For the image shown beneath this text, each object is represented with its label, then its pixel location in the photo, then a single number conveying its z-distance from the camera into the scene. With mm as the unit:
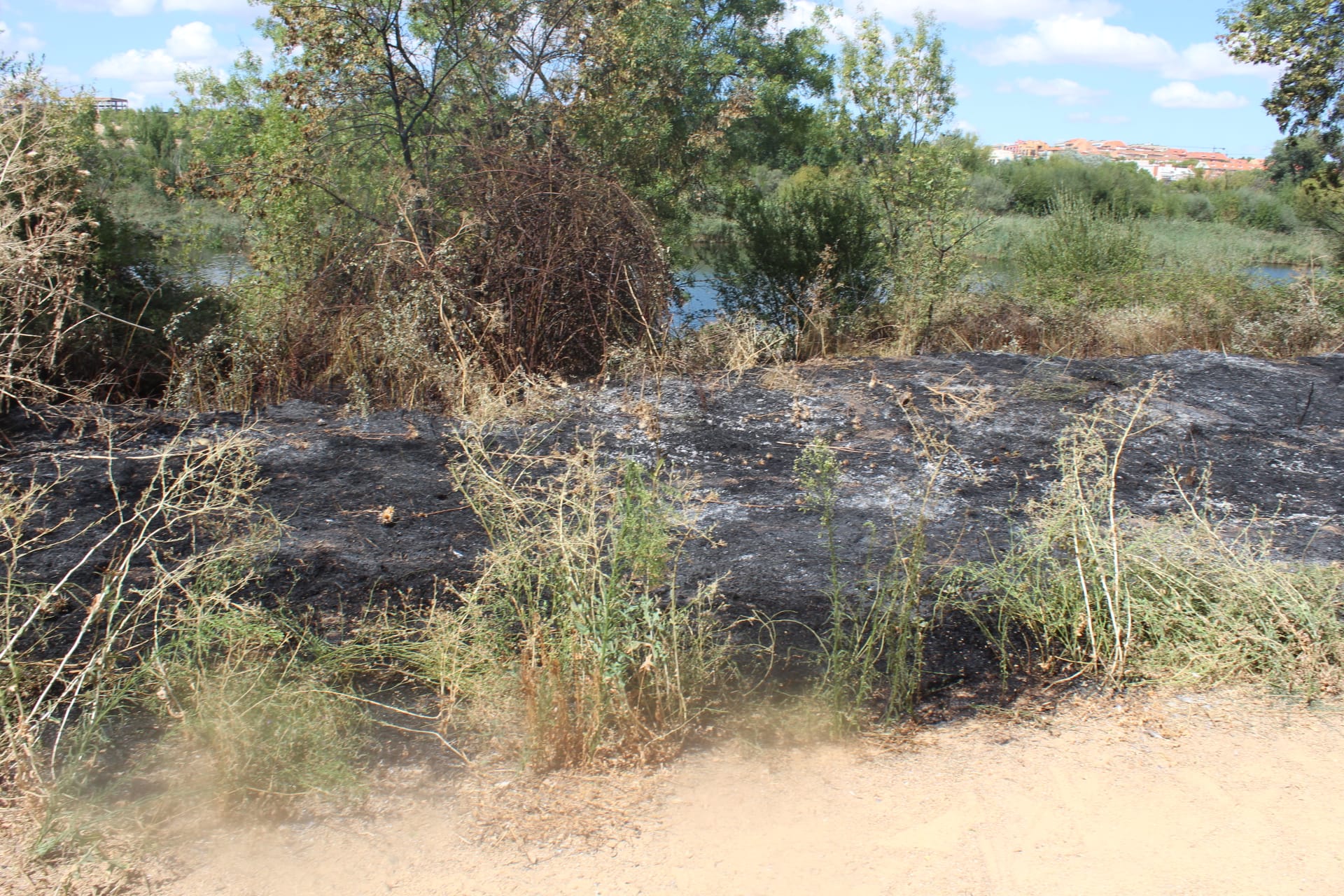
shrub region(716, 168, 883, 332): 9258
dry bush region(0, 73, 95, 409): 4879
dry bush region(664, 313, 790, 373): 6961
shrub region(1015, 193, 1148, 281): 10414
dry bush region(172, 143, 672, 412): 6434
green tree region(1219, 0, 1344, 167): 9570
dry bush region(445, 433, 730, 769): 3031
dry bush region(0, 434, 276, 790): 2908
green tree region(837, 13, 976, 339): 9109
